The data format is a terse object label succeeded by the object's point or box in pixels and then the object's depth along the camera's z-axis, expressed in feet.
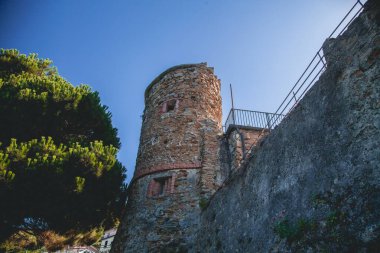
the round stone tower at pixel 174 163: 29.09
